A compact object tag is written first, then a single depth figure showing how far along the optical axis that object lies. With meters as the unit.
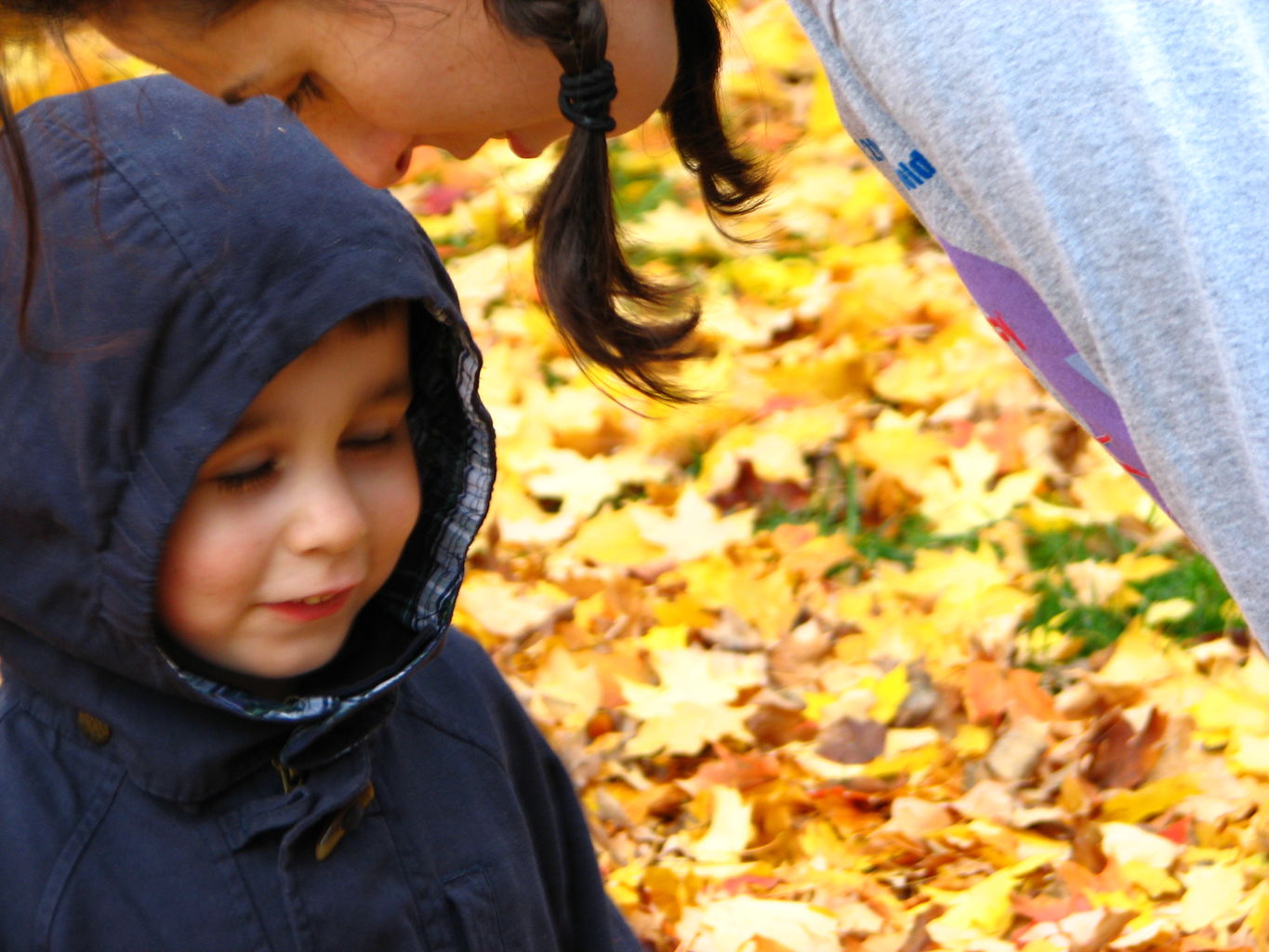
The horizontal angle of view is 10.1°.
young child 2.42
